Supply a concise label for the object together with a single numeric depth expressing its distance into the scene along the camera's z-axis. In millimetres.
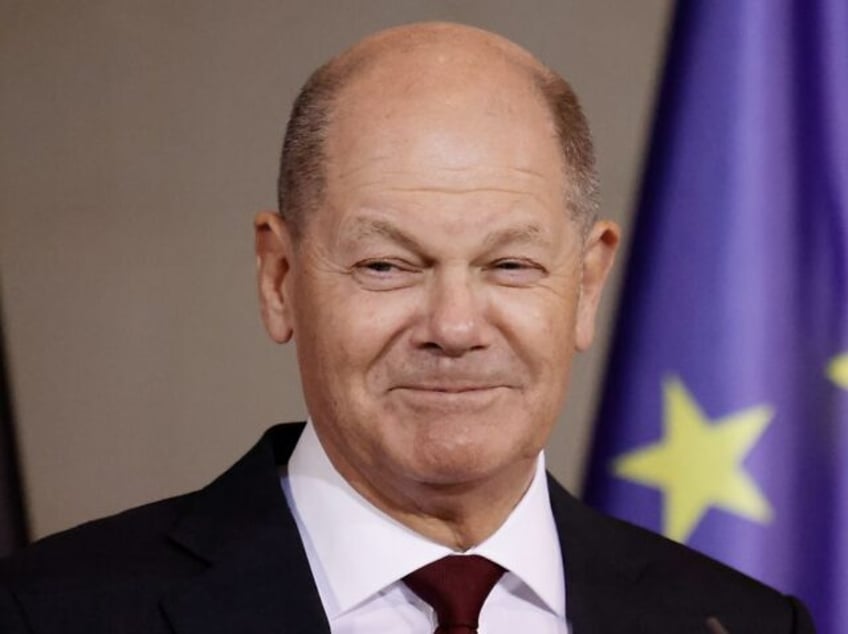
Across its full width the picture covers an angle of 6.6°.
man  3485
